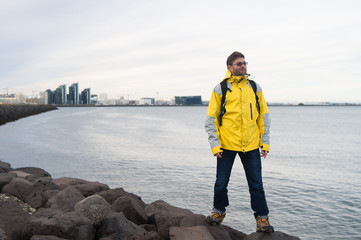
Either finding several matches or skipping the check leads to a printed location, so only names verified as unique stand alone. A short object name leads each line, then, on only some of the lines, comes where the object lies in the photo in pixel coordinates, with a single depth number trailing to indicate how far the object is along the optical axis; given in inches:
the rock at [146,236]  175.0
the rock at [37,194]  229.8
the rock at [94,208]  195.0
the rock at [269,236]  172.4
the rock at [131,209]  218.2
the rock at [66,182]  295.7
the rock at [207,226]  187.2
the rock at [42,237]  154.8
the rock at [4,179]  253.0
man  168.4
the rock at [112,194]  246.4
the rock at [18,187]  238.8
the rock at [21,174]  324.6
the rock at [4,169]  339.6
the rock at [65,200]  215.2
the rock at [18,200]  223.5
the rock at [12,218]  172.1
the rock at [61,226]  163.8
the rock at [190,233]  167.3
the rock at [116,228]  182.4
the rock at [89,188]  267.9
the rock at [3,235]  155.6
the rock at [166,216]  192.2
